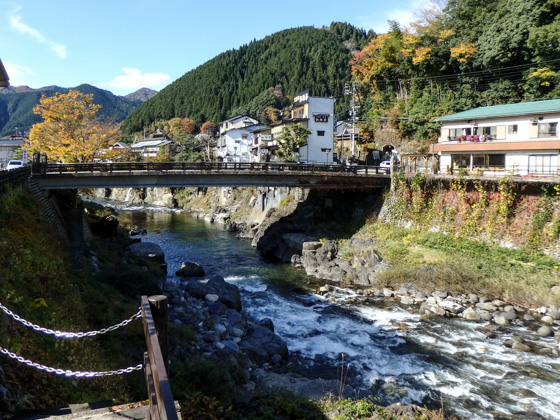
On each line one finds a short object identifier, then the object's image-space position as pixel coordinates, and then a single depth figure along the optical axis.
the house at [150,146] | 86.43
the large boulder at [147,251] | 26.82
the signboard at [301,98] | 53.36
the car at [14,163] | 33.76
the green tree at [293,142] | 47.34
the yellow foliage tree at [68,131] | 36.12
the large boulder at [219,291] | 19.62
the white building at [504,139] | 25.70
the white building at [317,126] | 51.44
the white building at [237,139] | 68.31
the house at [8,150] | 50.88
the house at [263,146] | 56.04
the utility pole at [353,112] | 43.81
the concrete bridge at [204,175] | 26.55
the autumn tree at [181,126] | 104.79
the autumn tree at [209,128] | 100.12
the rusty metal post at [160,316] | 5.66
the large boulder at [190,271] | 26.06
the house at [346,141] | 54.91
